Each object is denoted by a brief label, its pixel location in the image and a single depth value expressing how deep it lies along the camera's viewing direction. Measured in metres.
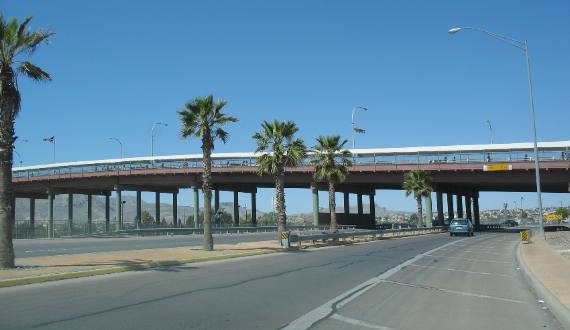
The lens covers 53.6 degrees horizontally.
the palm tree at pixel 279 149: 36.84
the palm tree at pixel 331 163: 46.59
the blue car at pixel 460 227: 57.38
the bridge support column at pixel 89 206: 99.31
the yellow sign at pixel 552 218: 130.50
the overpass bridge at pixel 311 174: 61.81
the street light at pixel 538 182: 34.08
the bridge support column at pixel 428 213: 73.79
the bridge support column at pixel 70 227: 53.50
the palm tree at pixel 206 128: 28.70
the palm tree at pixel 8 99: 17.82
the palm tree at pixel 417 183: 65.44
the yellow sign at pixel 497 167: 59.62
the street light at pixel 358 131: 69.35
